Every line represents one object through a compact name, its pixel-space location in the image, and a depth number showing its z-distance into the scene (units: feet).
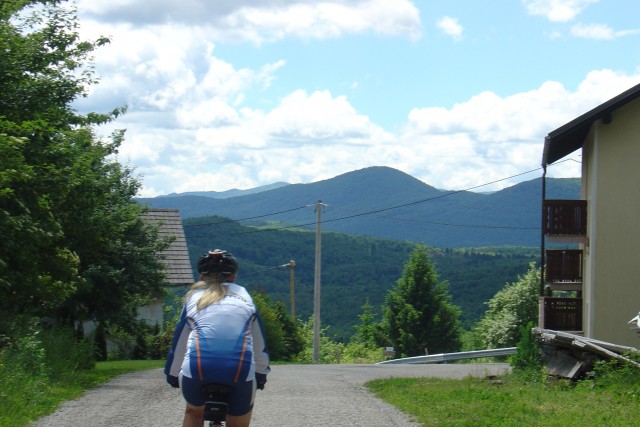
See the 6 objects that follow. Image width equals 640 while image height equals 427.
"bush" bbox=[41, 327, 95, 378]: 48.98
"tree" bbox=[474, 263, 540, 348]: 188.55
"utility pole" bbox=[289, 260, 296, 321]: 176.86
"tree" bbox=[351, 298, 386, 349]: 202.80
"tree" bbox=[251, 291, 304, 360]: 132.67
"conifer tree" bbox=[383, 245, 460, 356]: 198.29
